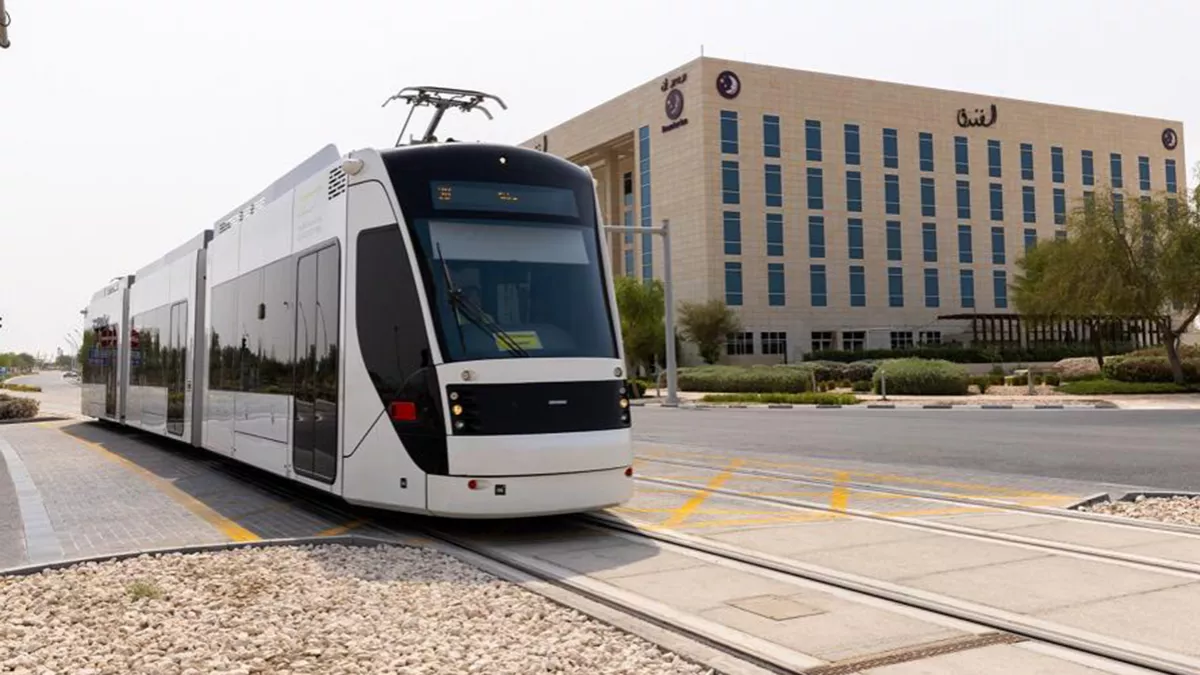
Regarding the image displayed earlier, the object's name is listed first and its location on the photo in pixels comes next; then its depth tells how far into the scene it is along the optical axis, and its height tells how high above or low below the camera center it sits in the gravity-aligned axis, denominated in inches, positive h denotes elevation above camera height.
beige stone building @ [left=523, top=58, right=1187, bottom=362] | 2493.8 +513.7
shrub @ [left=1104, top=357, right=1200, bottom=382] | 1525.6 +0.6
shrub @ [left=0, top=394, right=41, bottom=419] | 1141.1 -18.9
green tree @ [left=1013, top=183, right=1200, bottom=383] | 1487.5 +168.5
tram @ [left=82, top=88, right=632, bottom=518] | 308.5 +15.3
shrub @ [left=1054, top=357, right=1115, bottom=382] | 1659.7 +4.8
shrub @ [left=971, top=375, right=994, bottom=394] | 1632.9 -14.1
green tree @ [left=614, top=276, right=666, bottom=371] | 2230.6 +145.6
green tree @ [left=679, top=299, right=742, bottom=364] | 2341.3 +130.1
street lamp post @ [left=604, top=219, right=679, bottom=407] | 1515.7 +86.4
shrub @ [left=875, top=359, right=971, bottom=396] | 1582.2 -8.0
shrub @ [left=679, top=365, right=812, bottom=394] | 1706.4 -2.8
